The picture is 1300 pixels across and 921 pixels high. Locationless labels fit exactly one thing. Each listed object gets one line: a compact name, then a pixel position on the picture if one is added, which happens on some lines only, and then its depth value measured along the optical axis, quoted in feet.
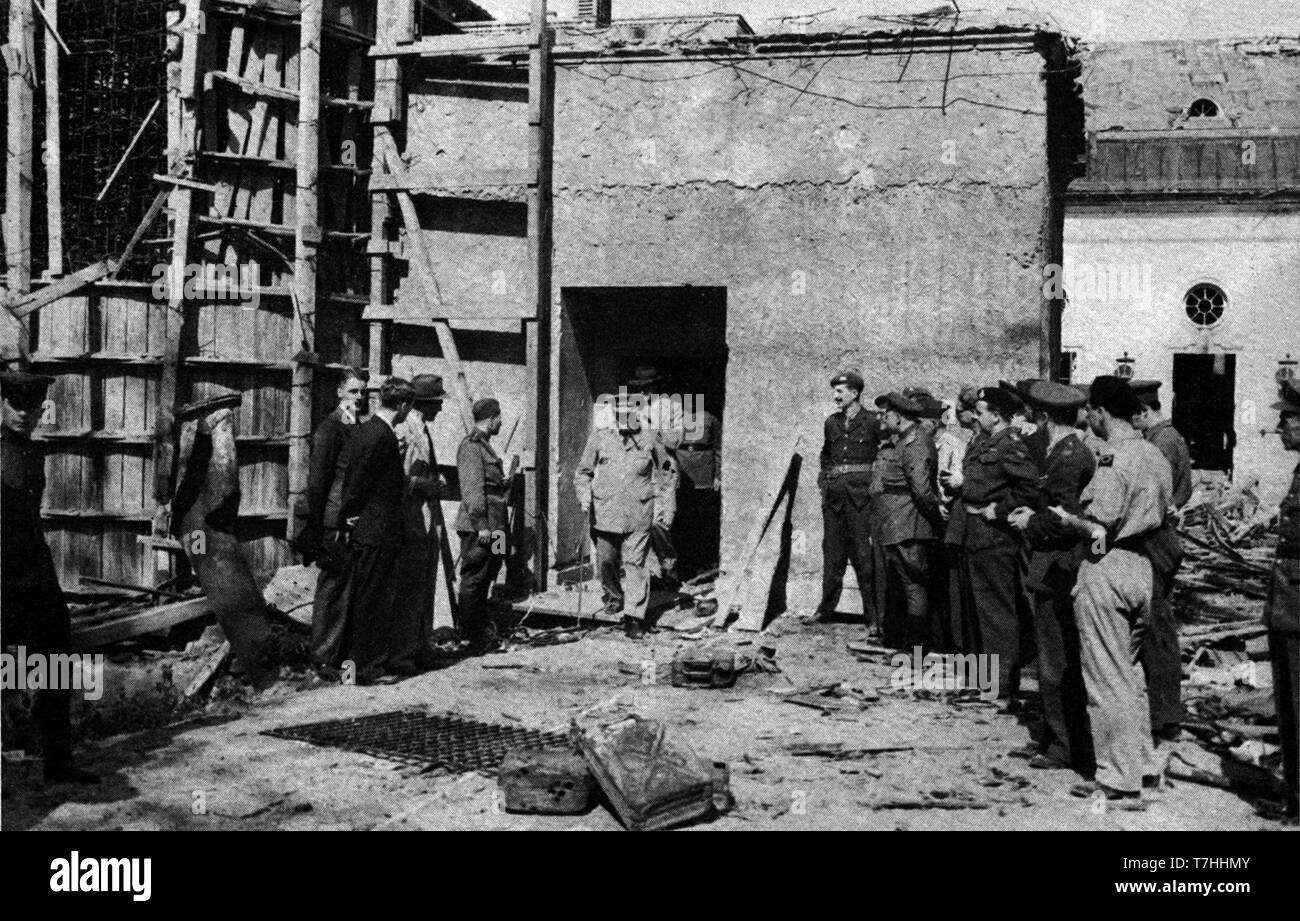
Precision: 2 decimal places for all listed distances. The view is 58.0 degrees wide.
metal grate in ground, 21.66
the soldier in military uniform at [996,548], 26.35
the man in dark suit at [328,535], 27.30
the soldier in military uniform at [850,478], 33.55
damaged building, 35.19
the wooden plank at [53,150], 36.24
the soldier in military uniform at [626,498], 34.53
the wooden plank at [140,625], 27.63
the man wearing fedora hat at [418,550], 28.76
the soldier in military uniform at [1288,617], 17.93
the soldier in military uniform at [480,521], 32.42
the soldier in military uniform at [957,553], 28.94
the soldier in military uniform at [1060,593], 20.99
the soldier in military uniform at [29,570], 18.90
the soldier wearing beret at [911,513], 29.86
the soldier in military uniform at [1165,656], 23.41
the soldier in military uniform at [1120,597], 19.19
